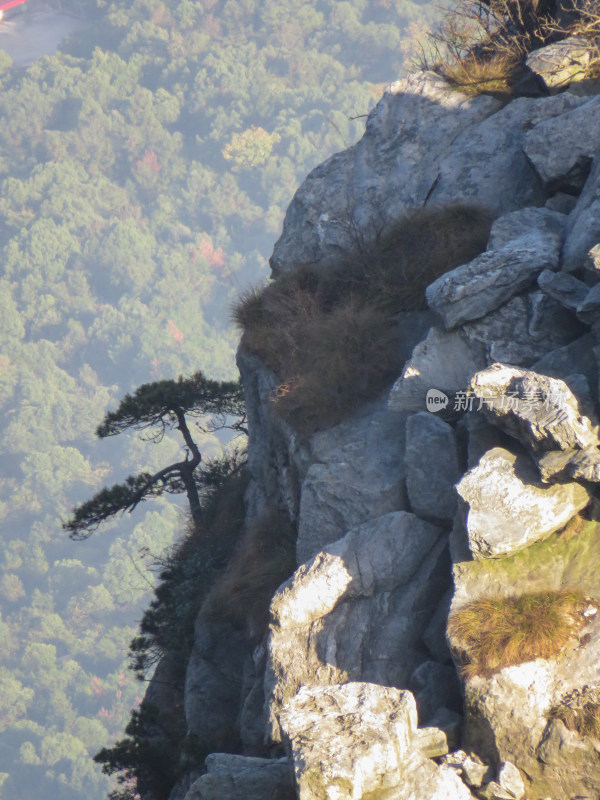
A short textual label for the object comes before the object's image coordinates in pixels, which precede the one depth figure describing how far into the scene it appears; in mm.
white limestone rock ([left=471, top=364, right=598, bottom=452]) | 14680
